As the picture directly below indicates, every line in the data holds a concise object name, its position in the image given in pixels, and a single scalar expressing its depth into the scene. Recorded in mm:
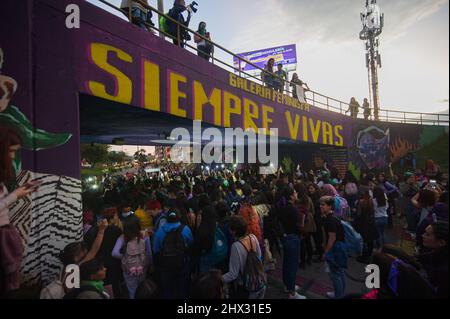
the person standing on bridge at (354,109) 18641
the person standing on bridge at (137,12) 6133
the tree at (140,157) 65538
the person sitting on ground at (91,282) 2547
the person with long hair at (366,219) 6105
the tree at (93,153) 32312
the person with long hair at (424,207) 4428
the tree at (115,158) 54438
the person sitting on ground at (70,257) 2807
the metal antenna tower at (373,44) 30219
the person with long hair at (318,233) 6898
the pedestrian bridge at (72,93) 3834
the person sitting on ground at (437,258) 2553
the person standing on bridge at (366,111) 19812
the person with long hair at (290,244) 5004
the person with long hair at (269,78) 11672
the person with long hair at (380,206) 6809
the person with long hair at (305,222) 5902
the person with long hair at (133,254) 4062
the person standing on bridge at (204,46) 9008
